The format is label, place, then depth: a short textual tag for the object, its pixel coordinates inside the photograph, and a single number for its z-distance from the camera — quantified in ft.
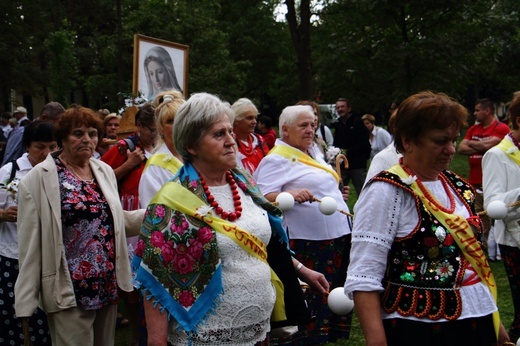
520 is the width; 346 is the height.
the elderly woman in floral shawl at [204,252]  11.25
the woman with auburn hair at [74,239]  15.10
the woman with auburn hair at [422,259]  10.21
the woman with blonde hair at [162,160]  18.13
